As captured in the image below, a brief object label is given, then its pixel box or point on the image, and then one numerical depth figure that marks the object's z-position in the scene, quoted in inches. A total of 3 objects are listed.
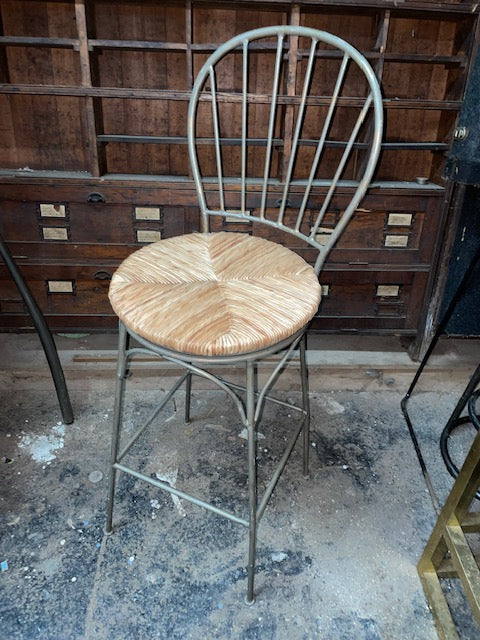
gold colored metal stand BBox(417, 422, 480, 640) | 38.8
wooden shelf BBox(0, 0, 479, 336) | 63.6
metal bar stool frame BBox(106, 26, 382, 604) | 37.4
